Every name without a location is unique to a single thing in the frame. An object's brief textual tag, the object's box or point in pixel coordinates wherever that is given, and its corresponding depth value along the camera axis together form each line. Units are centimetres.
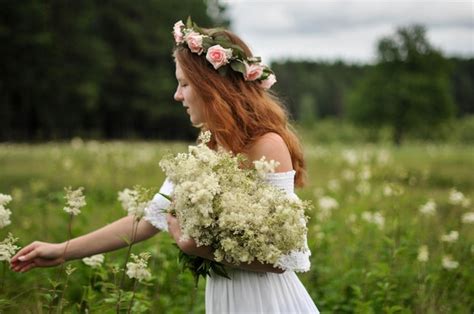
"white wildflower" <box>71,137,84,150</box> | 1426
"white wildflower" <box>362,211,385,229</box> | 517
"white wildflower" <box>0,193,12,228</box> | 255
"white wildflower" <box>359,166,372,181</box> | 601
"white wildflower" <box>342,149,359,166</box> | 1003
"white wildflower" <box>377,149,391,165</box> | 1015
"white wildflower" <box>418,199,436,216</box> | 497
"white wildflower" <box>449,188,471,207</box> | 490
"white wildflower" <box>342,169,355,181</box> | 846
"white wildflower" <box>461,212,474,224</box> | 457
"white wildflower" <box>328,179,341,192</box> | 770
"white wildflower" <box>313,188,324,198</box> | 761
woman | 250
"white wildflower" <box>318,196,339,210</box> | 580
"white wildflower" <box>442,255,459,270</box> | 416
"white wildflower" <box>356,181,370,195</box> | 698
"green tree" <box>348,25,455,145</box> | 4056
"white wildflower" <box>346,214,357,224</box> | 561
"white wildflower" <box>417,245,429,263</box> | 394
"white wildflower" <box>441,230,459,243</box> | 427
